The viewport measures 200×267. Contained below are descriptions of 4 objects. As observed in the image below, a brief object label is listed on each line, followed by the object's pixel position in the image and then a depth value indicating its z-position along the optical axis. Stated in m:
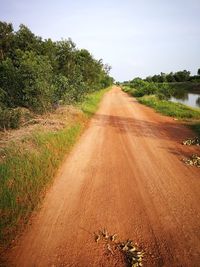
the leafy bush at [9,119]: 9.32
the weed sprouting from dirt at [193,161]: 6.77
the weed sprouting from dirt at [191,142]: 8.68
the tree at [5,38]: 17.25
